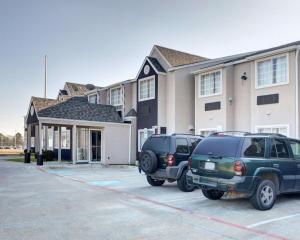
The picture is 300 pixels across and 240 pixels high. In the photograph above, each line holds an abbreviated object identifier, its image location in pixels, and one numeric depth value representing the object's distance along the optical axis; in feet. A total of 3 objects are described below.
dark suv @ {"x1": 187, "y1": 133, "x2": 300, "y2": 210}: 21.08
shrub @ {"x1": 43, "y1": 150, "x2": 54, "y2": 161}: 68.93
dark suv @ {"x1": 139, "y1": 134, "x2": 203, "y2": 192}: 29.10
